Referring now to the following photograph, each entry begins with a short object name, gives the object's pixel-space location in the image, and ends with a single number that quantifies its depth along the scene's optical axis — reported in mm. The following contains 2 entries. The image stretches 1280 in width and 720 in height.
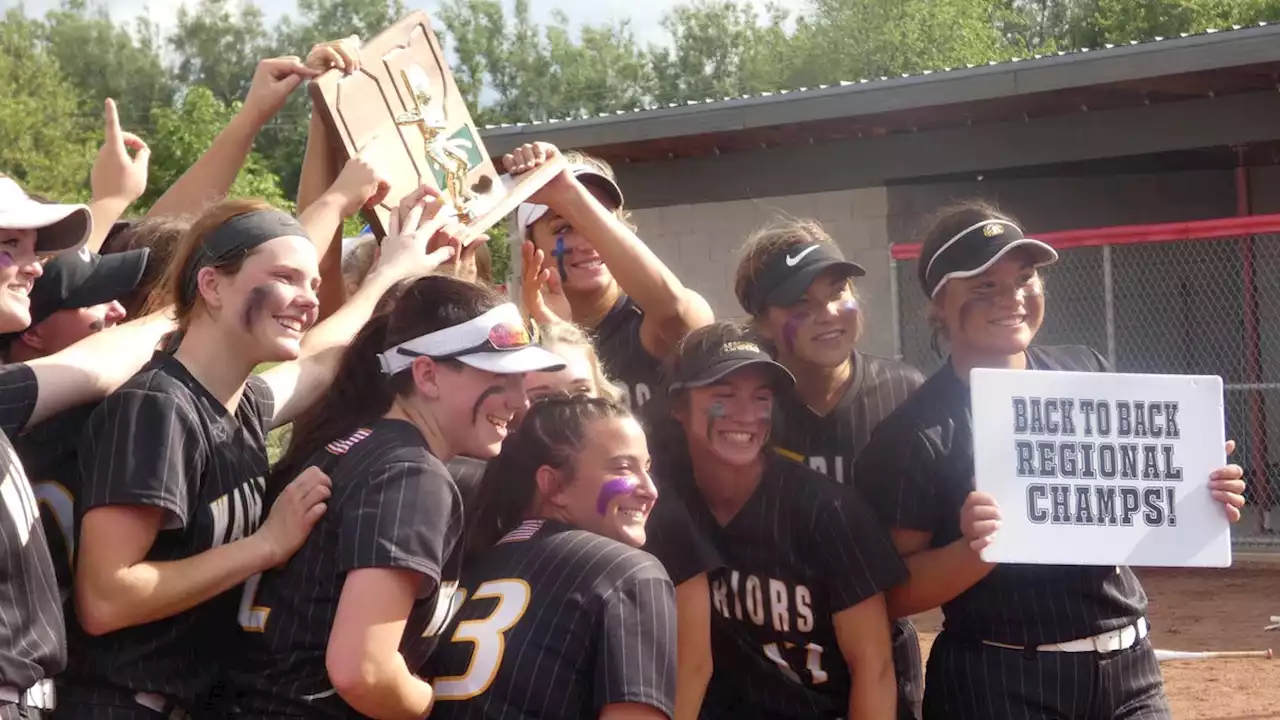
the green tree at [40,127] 39406
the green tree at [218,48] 68312
